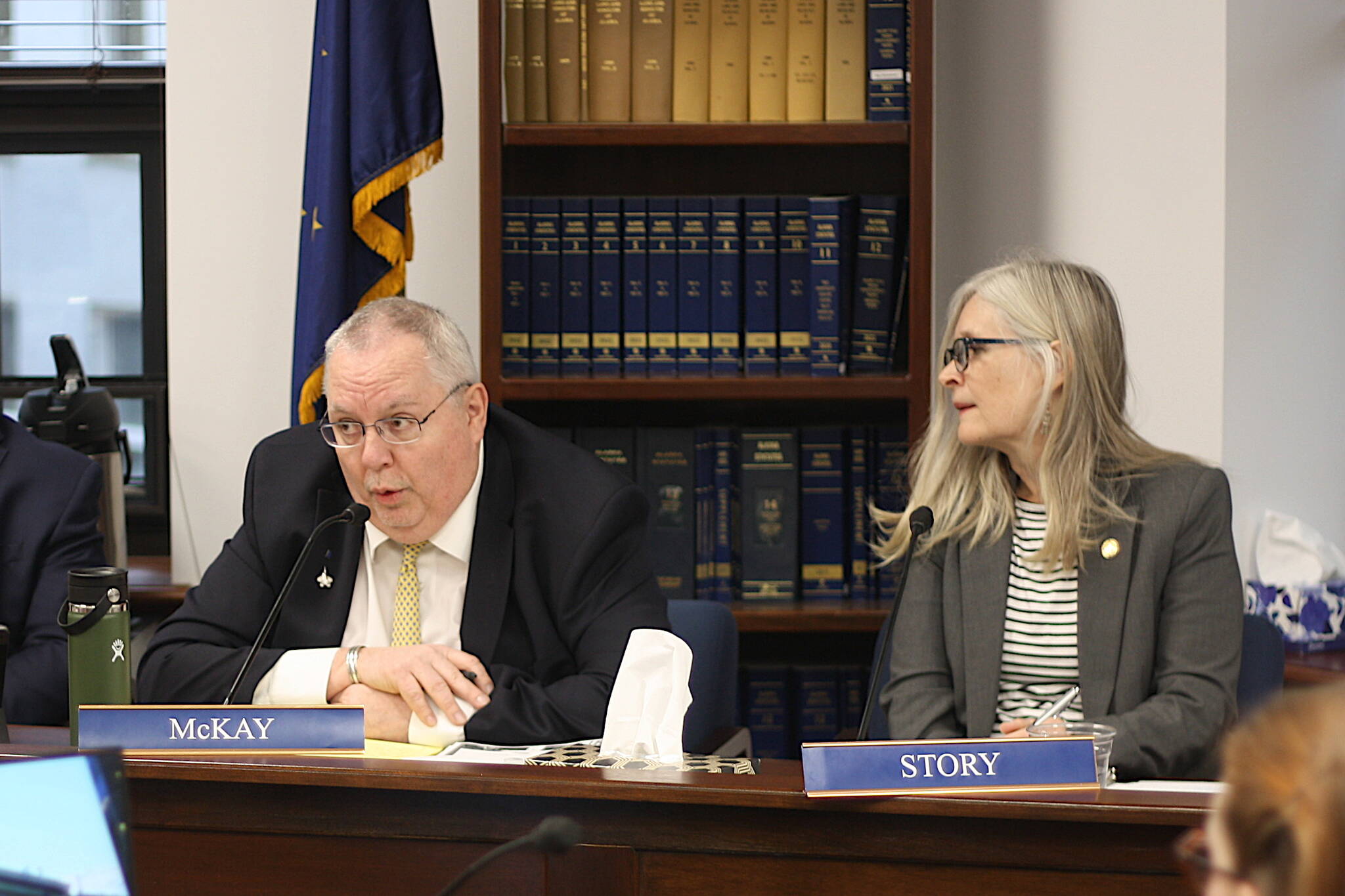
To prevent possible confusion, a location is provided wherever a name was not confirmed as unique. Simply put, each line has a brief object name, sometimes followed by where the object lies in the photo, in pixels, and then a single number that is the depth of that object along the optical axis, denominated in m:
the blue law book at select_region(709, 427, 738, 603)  5.68
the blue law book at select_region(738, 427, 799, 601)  5.67
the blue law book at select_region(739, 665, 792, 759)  5.77
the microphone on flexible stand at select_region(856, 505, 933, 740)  3.41
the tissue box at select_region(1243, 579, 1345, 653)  4.49
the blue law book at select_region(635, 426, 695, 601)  5.67
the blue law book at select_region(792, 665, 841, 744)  5.78
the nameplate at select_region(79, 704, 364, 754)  2.93
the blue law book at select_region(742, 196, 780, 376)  5.62
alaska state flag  5.45
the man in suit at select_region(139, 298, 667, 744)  3.98
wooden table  2.47
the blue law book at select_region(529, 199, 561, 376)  5.64
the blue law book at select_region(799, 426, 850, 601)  5.68
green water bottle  3.13
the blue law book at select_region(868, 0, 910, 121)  5.53
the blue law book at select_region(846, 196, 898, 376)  5.61
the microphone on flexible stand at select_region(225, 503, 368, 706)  3.36
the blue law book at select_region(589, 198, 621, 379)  5.65
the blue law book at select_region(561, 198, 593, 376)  5.64
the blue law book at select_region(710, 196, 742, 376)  5.63
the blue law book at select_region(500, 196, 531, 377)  5.63
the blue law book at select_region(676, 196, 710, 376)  5.63
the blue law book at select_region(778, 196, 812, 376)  5.62
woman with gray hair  3.87
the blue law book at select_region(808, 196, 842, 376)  5.54
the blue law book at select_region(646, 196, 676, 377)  5.64
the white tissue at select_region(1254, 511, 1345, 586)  4.55
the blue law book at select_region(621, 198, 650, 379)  5.64
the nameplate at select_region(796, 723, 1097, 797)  2.52
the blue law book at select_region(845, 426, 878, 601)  5.70
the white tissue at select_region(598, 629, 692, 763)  3.28
